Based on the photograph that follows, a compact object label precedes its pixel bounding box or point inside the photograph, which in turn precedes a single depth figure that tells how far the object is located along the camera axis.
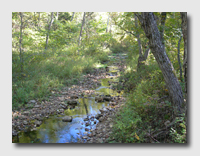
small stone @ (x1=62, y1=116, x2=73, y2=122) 3.93
